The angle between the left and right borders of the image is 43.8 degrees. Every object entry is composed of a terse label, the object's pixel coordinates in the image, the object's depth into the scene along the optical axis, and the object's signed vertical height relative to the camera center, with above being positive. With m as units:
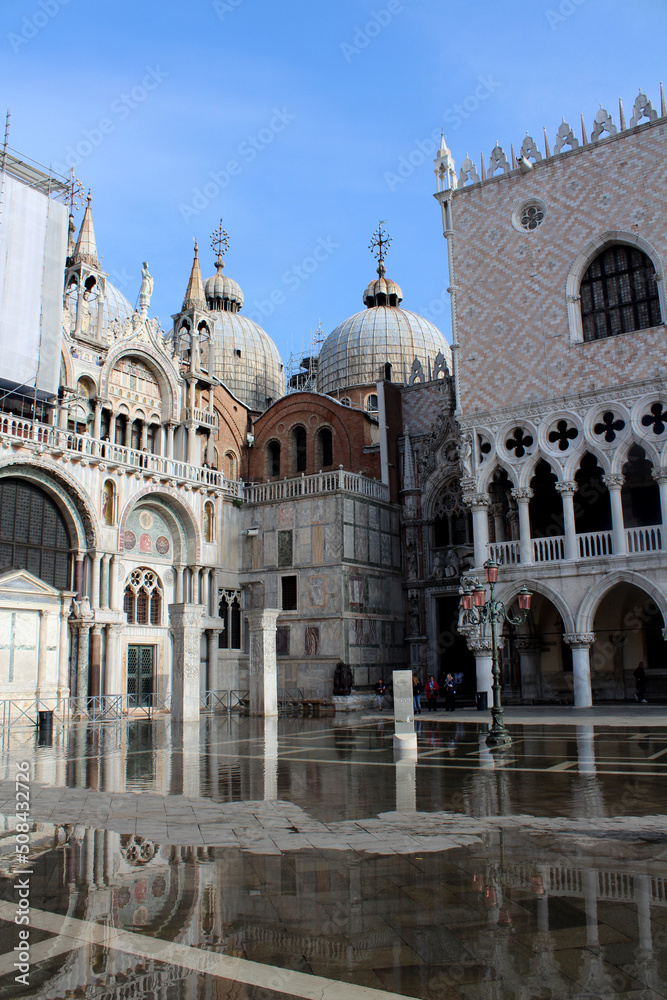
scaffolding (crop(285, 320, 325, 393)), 50.28 +17.77
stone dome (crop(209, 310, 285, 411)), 48.03 +17.57
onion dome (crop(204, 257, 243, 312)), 52.66 +23.30
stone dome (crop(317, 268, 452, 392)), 44.72 +16.85
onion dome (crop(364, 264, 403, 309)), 48.28 +21.04
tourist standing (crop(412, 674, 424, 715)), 24.81 -1.12
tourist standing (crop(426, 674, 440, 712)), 25.94 -1.13
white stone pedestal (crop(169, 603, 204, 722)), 20.75 +0.12
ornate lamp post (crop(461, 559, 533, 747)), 14.93 +0.94
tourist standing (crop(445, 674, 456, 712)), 24.61 -1.15
